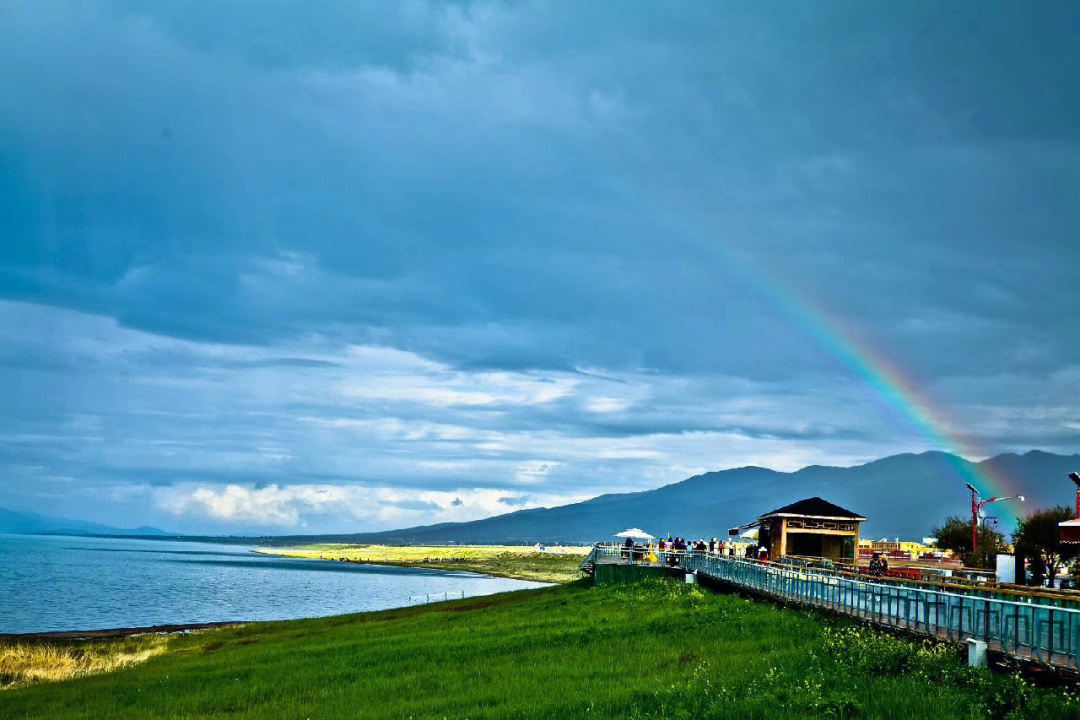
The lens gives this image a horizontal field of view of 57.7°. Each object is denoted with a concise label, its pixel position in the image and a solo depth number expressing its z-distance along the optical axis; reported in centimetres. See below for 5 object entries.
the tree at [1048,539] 7362
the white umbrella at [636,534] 9050
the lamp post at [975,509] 8556
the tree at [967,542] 8006
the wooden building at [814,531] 6919
